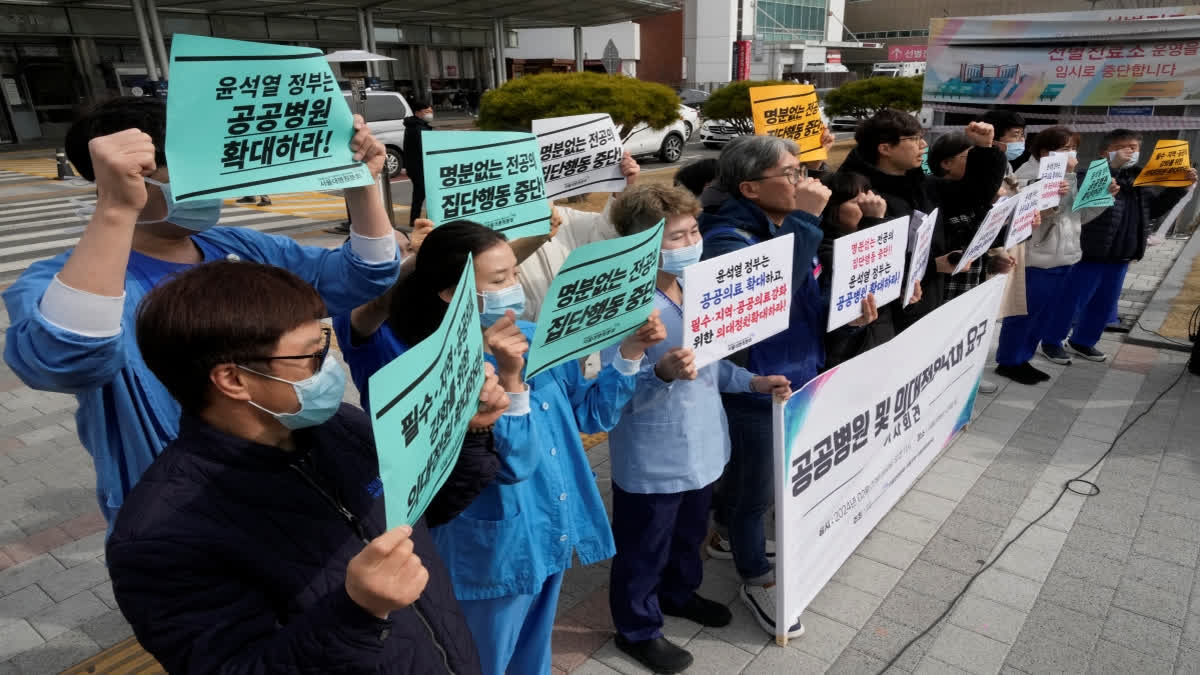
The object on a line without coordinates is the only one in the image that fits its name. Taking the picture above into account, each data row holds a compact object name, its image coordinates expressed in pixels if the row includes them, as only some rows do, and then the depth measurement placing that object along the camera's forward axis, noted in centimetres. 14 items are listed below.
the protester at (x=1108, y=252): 584
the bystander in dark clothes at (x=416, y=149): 869
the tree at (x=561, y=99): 961
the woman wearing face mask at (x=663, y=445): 266
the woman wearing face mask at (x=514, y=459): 211
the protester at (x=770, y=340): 314
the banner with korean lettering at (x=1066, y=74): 1084
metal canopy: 2473
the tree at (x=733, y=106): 1844
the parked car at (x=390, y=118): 1526
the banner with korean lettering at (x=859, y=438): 274
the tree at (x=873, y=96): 2061
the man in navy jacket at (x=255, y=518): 121
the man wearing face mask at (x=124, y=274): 153
